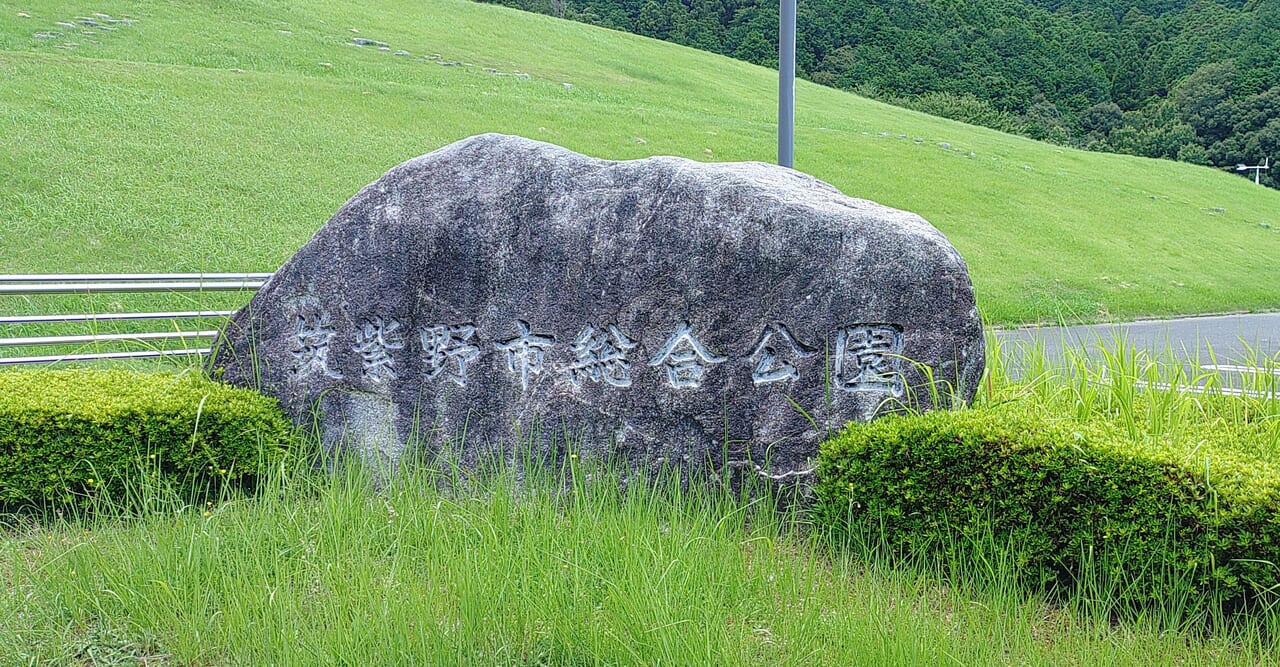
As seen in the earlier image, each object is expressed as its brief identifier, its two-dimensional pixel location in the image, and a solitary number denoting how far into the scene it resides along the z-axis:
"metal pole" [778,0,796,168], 6.51
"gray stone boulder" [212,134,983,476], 3.78
